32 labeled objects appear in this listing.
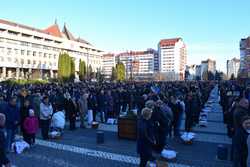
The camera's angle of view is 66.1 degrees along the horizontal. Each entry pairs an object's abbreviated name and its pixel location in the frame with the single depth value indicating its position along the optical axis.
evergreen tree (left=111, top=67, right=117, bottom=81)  59.63
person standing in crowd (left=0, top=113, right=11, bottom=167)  3.50
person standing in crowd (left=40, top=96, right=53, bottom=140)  6.71
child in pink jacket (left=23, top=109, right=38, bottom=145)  5.97
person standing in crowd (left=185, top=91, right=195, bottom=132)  7.58
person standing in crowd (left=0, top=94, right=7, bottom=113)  5.38
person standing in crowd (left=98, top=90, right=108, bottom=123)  9.46
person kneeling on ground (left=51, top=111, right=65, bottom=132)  7.28
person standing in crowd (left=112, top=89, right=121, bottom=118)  10.54
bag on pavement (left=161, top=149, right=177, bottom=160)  5.11
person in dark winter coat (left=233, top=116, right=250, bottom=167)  3.96
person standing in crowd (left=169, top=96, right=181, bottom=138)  7.08
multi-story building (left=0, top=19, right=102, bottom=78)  50.04
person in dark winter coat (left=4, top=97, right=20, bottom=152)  5.36
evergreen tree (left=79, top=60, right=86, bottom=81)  52.62
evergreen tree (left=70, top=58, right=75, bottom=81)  45.38
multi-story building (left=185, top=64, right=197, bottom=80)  87.10
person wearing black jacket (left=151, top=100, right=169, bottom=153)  4.55
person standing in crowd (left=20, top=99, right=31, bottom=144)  6.17
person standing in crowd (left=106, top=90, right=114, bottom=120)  9.49
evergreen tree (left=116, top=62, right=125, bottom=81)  58.29
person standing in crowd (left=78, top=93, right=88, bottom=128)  8.47
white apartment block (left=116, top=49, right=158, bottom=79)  109.58
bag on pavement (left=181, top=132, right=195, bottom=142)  6.39
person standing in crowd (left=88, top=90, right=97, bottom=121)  9.46
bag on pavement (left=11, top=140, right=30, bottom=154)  5.75
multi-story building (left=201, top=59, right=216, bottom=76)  107.95
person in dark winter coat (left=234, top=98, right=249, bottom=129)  4.10
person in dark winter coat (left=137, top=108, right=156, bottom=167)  4.05
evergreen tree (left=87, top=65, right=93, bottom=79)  55.94
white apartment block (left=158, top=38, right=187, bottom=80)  102.09
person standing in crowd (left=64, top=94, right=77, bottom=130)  8.03
